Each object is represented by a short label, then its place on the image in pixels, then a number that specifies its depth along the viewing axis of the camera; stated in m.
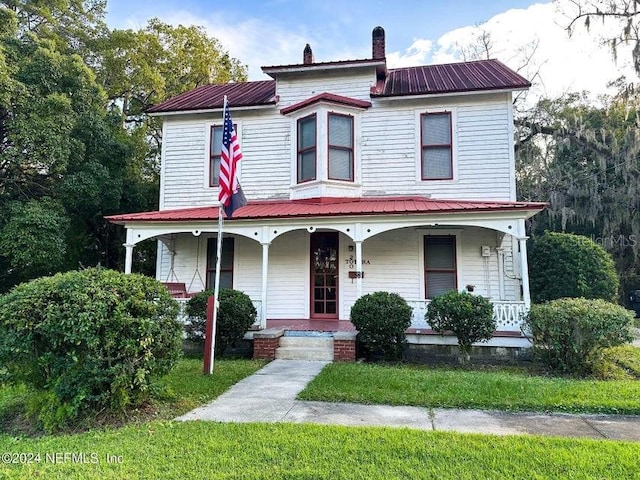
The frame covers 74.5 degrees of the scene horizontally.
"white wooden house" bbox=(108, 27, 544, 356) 10.41
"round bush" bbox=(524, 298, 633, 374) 6.87
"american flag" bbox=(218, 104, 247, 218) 7.79
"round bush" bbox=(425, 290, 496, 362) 7.84
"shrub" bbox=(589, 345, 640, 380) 7.10
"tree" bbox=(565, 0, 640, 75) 16.25
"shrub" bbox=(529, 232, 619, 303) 10.67
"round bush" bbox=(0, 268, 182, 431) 4.62
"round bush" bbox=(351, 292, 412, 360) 8.20
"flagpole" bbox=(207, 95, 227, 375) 7.19
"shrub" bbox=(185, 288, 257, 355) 8.64
